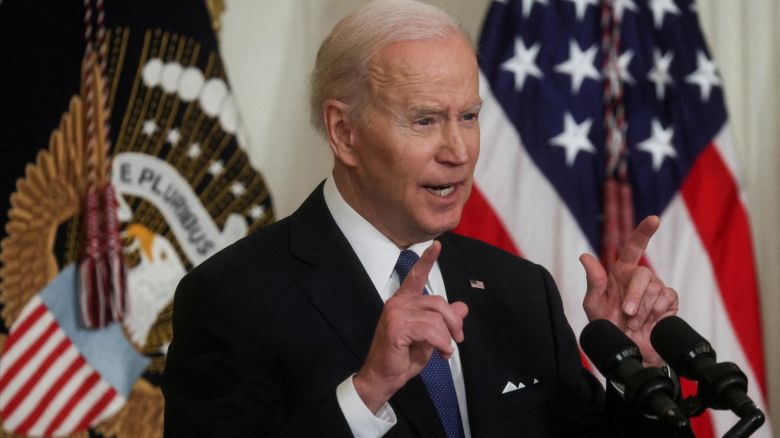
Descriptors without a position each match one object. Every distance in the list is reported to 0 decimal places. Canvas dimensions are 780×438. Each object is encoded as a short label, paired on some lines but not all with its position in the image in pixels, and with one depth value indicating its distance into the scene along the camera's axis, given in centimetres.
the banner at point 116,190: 713
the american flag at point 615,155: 739
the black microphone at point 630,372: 522
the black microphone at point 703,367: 520
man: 642
